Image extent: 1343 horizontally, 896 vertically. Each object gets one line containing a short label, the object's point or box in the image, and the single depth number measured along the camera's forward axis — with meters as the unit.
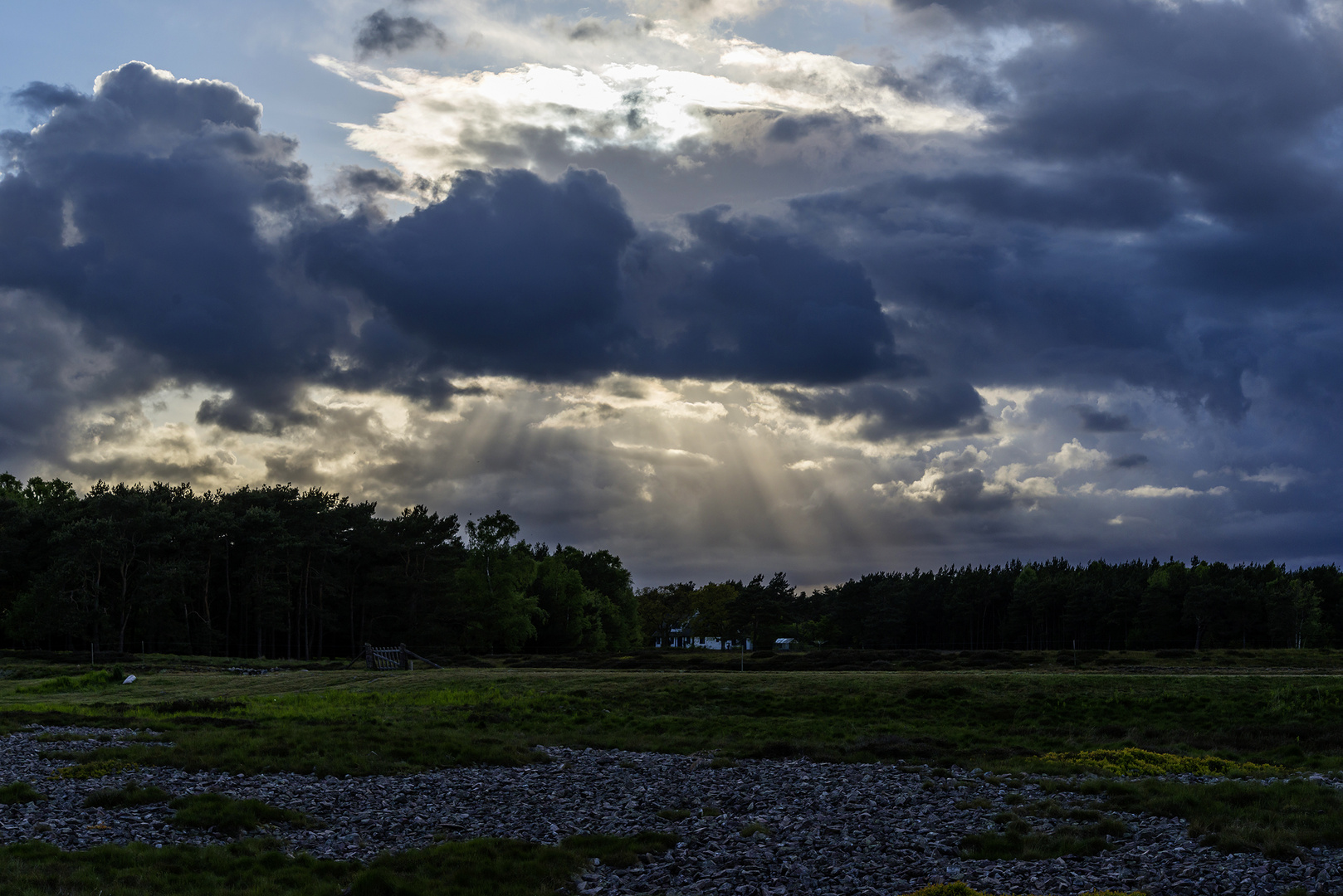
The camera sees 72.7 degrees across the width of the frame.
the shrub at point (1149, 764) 31.59
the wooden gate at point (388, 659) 86.38
